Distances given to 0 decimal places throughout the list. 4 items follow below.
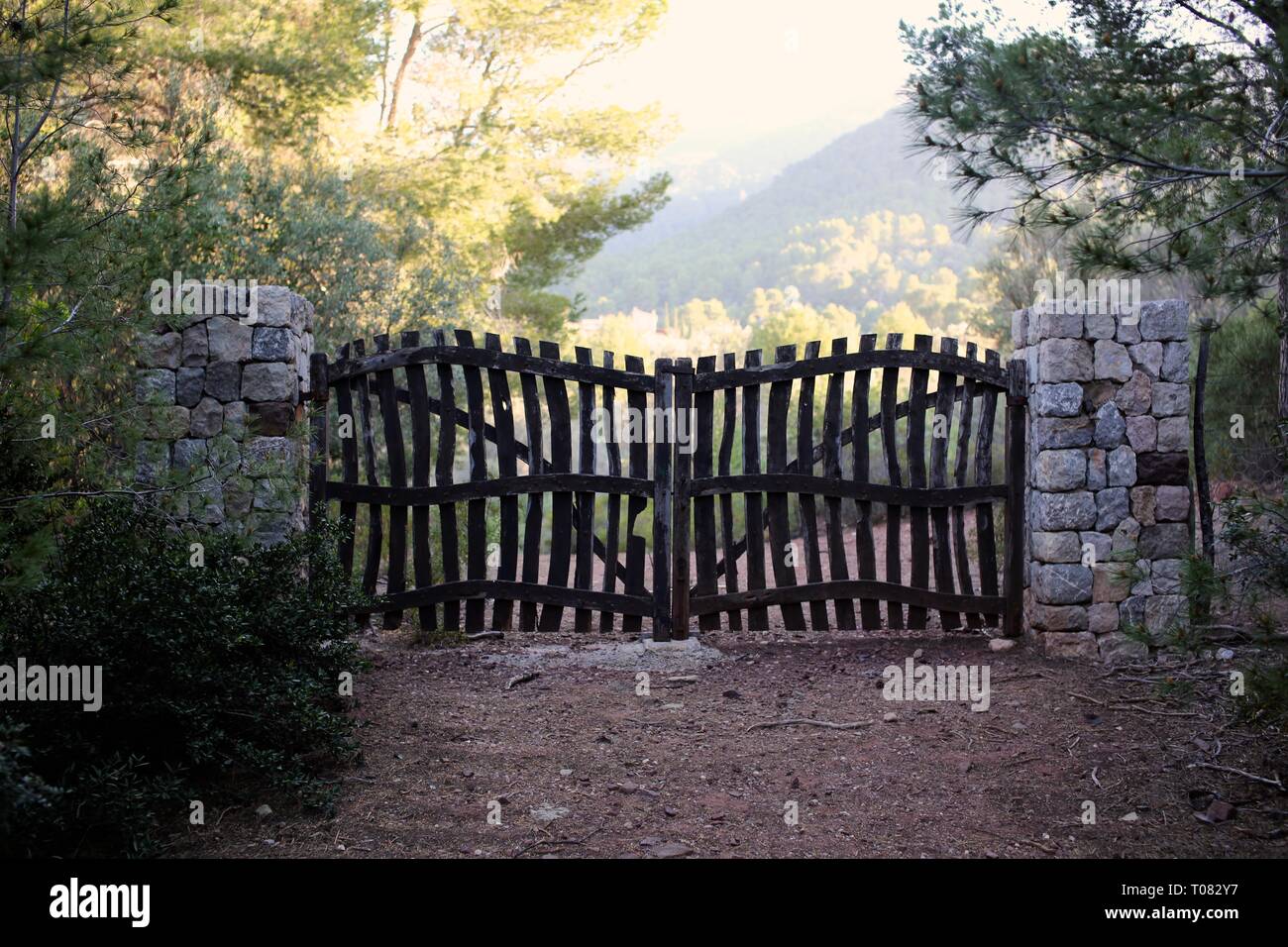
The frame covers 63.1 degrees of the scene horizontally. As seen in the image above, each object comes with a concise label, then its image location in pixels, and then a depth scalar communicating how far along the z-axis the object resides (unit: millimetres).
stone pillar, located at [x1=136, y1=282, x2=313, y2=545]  5555
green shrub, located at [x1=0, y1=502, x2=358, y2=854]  3549
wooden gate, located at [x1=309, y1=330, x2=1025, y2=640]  6285
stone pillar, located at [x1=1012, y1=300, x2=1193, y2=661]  6191
